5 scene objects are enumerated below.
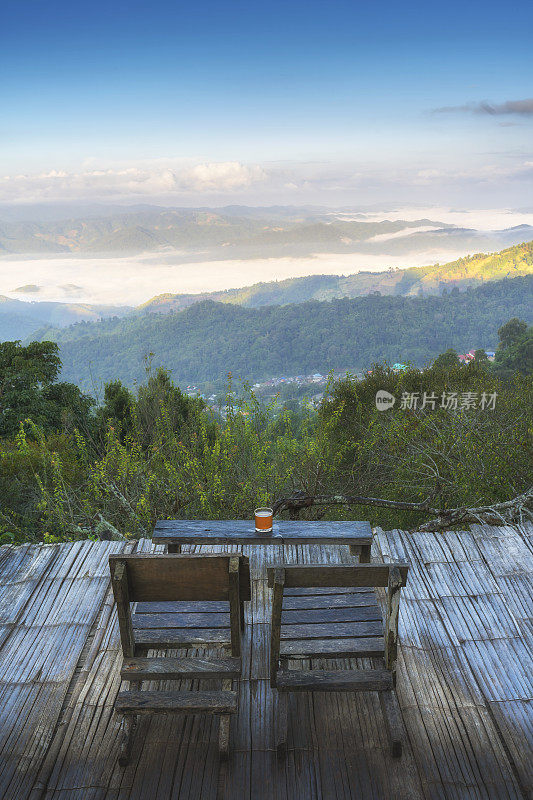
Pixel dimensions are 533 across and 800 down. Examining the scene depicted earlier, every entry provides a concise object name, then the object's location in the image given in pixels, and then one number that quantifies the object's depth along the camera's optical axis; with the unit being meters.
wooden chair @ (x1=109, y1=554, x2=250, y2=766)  1.83
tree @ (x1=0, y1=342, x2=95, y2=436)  12.61
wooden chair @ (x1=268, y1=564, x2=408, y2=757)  1.83
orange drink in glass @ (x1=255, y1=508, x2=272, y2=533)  2.89
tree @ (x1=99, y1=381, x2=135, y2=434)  12.31
